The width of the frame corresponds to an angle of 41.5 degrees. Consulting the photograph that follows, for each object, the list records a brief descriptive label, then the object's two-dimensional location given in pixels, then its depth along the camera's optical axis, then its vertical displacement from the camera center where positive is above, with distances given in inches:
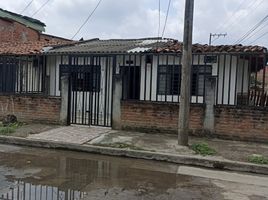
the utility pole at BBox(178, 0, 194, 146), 338.3 +20.6
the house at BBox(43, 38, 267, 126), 435.5 +29.5
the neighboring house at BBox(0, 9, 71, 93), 510.0 +32.3
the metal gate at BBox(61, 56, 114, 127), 458.6 -1.6
